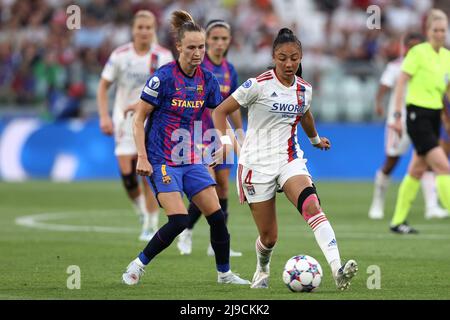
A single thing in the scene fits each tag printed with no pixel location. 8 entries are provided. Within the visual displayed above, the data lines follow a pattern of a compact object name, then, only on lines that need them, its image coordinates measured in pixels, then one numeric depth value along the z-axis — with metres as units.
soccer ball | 8.84
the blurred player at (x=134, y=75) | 13.66
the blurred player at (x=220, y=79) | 12.04
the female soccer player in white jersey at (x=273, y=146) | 9.01
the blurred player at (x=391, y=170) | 16.58
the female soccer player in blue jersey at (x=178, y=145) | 9.48
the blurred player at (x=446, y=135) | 15.88
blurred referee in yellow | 13.30
